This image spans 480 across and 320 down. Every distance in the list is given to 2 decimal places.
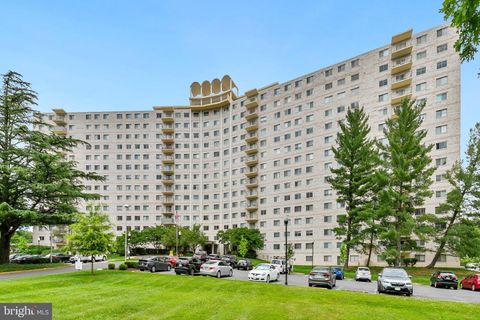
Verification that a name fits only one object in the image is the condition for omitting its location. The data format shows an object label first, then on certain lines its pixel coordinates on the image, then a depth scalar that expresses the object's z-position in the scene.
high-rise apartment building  61.06
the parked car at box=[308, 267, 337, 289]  25.98
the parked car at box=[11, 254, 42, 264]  43.08
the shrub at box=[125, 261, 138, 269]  39.05
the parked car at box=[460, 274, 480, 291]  29.59
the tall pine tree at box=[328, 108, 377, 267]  48.04
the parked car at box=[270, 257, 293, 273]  44.51
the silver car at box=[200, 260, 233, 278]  32.47
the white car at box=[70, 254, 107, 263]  52.59
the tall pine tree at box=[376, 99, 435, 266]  43.25
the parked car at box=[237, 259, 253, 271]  48.00
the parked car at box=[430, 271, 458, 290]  30.83
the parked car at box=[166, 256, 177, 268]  42.69
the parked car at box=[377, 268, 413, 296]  22.02
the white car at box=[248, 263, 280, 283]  30.23
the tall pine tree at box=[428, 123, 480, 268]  45.34
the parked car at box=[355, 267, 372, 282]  35.69
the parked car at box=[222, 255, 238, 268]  48.43
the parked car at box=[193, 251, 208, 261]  50.08
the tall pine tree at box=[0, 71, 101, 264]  39.00
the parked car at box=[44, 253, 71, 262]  52.24
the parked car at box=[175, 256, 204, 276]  34.03
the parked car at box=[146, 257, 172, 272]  37.06
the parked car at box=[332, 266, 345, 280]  37.66
